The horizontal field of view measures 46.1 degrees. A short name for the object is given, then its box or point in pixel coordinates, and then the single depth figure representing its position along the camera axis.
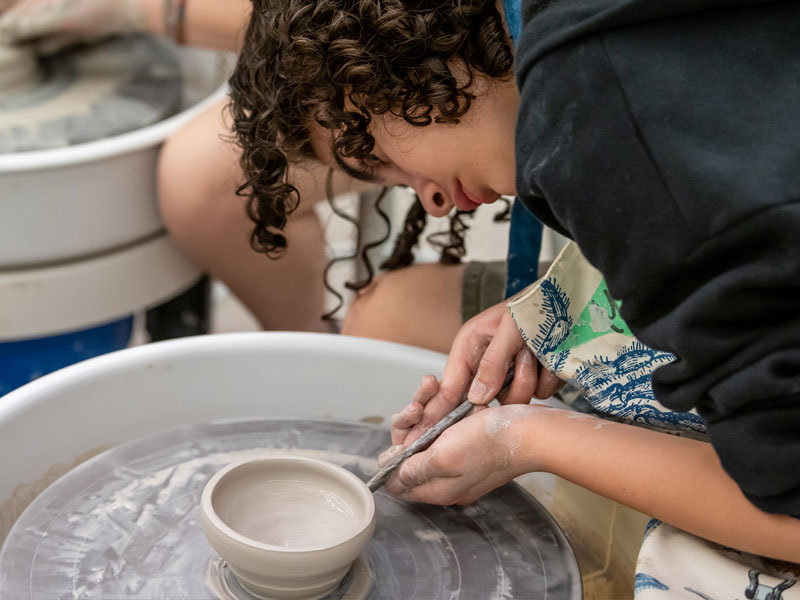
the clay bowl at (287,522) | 0.98
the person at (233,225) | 1.50
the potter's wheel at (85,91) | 1.69
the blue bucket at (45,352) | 1.76
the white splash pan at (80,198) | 1.60
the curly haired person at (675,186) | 0.75
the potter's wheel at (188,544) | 1.05
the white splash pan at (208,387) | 1.26
